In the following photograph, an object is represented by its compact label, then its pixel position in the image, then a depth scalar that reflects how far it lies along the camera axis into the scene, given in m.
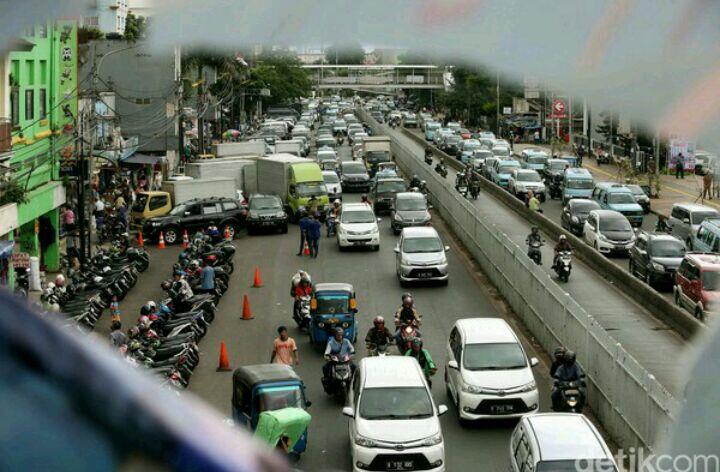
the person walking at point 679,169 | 51.37
